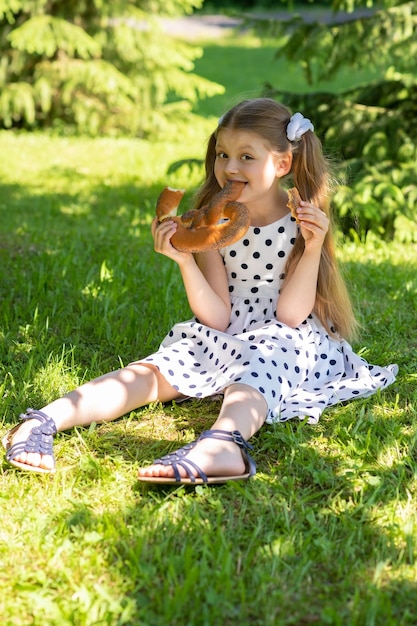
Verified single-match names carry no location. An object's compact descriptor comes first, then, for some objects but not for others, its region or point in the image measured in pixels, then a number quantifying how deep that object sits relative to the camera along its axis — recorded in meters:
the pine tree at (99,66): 9.06
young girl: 2.84
